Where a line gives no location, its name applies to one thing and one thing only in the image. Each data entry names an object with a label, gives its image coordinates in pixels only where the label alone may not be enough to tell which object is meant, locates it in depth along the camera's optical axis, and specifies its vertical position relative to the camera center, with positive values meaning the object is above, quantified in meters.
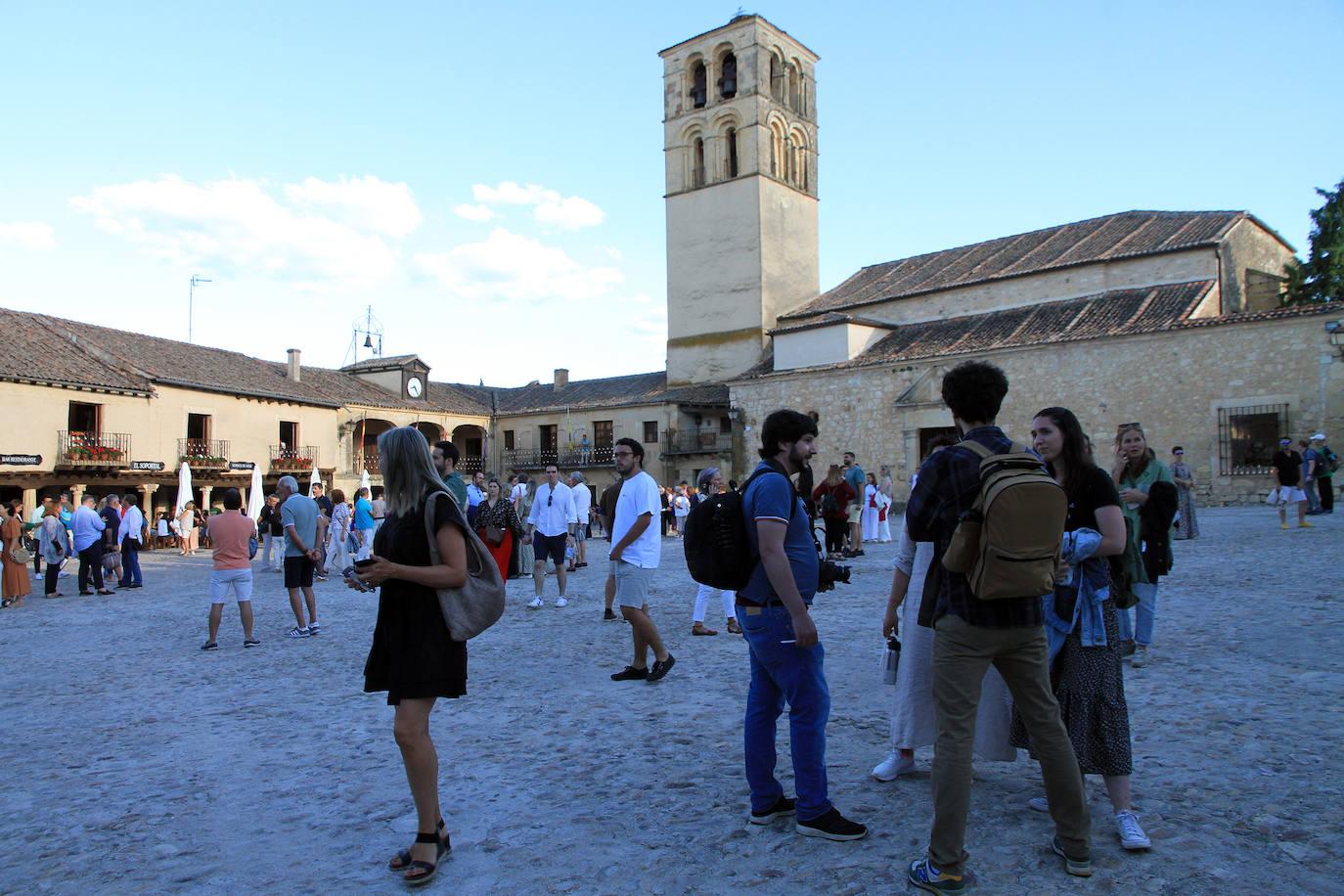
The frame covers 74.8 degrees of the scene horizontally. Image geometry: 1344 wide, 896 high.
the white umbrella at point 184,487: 21.88 -0.35
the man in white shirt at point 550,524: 10.12 -0.65
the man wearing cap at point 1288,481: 14.63 -0.36
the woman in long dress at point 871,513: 17.92 -0.97
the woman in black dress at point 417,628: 3.16 -0.58
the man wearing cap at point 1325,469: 15.51 -0.14
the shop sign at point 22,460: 24.06 +0.41
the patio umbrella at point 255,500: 21.25 -0.68
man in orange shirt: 7.99 -0.81
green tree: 28.02 +6.36
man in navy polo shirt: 3.28 -0.65
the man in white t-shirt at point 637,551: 6.16 -0.63
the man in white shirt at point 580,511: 13.80 -0.67
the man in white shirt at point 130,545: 14.38 -1.19
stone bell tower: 36.06 +11.72
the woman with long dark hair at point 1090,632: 3.20 -0.62
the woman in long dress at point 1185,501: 12.18 -0.54
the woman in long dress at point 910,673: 3.72 -0.91
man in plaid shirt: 2.86 -0.71
